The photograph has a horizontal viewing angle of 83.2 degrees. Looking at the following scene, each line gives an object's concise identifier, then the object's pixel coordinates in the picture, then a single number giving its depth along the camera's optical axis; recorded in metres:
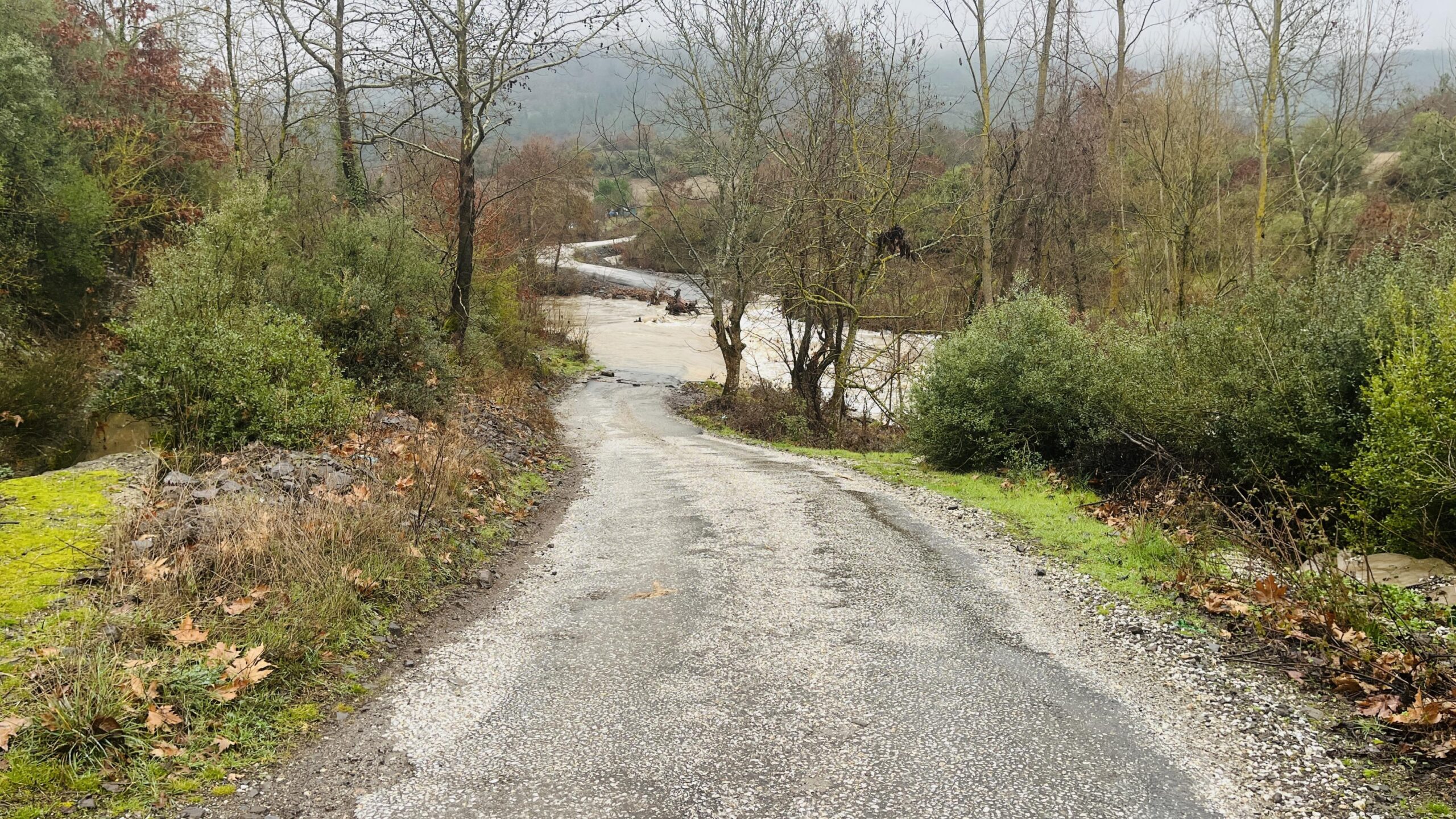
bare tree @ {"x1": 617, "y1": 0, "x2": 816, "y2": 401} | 22.59
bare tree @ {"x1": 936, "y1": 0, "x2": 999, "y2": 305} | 20.41
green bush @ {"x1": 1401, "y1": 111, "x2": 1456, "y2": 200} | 23.80
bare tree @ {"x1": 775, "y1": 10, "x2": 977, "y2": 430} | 19.97
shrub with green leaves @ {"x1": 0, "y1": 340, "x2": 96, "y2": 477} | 7.65
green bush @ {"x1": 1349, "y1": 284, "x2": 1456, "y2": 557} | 6.07
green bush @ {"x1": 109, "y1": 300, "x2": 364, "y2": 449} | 7.98
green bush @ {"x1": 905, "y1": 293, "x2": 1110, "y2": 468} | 11.62
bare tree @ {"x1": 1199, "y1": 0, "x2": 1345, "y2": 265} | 20.27
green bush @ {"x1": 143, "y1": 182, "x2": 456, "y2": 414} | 9.66
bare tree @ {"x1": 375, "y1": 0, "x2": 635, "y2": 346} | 15.45
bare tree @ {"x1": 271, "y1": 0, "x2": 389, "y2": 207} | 15.75
